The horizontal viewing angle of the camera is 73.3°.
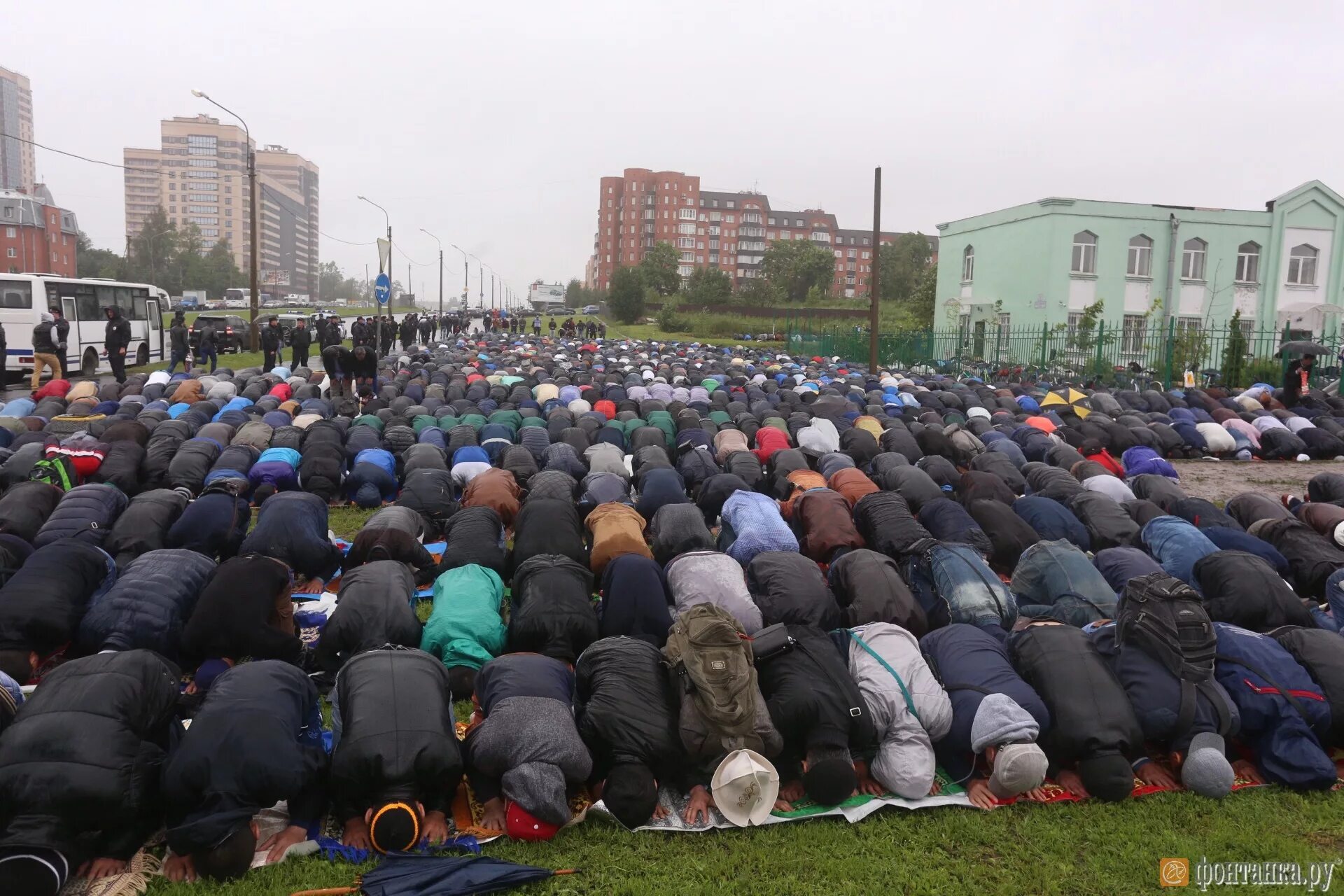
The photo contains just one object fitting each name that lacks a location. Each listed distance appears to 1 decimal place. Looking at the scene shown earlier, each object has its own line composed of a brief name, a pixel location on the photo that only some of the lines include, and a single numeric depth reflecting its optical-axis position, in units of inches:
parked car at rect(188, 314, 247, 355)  1260.6
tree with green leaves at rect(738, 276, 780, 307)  3228.3
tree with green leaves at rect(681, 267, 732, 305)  3122.5
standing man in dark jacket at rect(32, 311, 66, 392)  789.2
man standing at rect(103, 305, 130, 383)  844.0
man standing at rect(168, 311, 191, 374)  997.2
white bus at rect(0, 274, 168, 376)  874.8
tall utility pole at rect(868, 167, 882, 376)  1002.1
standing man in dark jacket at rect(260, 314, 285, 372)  1043.3
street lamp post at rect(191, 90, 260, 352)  1076.5
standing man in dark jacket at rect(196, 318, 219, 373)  1053.8
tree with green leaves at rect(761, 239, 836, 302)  3275.1
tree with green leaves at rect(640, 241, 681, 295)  3339.1
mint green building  1318.9
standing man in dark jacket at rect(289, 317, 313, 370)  1039.0
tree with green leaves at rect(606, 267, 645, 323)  3046.3
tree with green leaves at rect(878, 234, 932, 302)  3489.2
